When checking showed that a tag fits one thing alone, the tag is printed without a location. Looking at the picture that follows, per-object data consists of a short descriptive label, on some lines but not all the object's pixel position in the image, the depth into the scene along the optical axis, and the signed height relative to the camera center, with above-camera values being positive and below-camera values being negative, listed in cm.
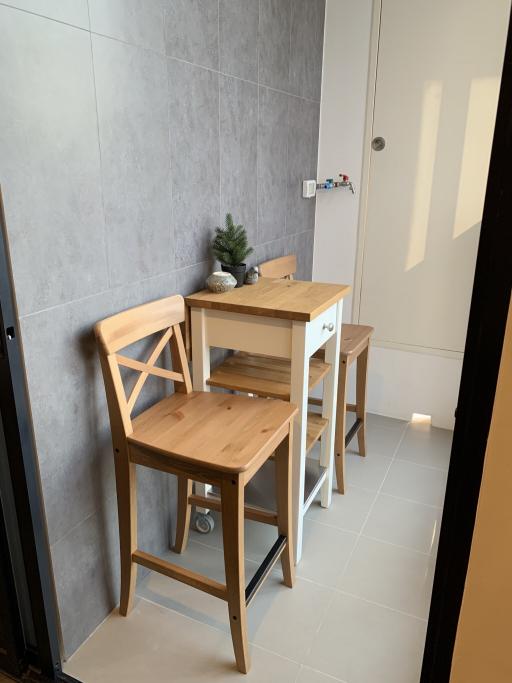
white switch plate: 265 -4
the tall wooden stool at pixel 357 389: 211 -87
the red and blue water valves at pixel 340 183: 271 -2
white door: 233 +7
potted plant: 186 -24
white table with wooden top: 164 -47
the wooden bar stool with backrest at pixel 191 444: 134 -67
